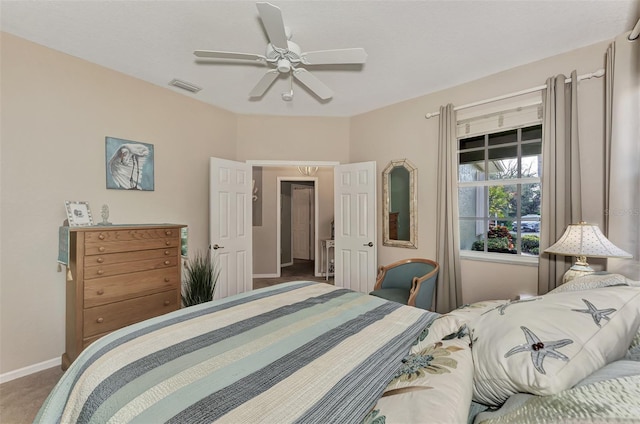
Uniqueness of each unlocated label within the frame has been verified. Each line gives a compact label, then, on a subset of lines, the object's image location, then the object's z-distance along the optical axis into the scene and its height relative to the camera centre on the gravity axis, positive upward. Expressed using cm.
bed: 68 -57
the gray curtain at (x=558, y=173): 245 +36
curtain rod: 239 +118
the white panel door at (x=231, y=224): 366 -16
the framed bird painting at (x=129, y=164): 292 +51
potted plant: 336 -86
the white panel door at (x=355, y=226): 388 -19
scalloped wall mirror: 362 +11
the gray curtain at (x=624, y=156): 209 +44
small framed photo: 254 -2
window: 287 +24
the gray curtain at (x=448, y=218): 315 -6
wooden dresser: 232 -60
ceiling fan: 182 +115
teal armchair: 279 -75
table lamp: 194 -24
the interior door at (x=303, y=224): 766 -31
